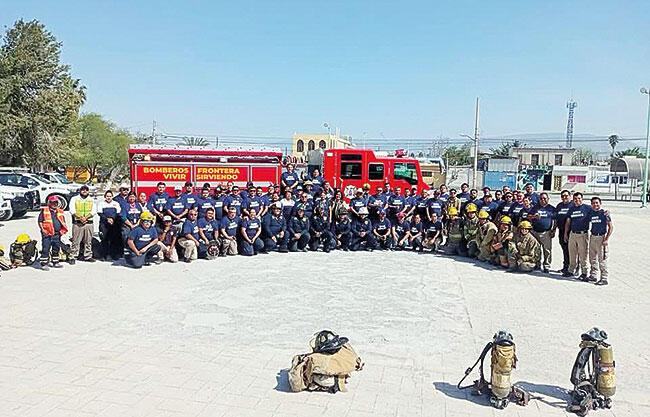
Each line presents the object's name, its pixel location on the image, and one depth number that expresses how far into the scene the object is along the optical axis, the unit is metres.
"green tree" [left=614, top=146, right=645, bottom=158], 104.38
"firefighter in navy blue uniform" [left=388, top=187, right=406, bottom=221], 13.77
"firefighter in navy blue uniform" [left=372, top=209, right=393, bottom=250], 13.66
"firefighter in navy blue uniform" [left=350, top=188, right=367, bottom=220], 13.52
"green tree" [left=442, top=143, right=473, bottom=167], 92.07
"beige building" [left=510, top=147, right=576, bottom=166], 91.19
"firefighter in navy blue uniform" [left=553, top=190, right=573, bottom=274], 11.01
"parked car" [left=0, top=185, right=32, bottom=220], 17.97
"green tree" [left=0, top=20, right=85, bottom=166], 29.28
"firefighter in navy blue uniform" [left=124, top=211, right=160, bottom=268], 10.89
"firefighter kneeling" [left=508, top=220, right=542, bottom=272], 11.17
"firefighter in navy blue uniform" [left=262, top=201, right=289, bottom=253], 12.77
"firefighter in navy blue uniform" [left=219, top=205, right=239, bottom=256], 12.30
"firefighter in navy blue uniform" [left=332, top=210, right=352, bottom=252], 13.41
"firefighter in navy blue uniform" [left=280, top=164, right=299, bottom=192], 15.19
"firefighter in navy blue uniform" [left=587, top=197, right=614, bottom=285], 10.23
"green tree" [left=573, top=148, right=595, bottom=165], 94.39
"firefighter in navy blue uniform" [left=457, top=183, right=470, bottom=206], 13.29
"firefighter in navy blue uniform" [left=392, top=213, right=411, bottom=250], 13.77
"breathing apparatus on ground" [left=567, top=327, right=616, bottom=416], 4.87
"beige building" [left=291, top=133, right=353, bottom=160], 77.00
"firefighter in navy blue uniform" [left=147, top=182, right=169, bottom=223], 11.94
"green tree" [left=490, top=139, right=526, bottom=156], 96.24
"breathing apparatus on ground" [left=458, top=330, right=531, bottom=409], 4.90
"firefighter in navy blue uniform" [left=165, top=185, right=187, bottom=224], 12.03
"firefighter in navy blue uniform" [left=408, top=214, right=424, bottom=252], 13.70
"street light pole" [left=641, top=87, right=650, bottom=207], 37.19
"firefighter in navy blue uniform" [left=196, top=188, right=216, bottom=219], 12.29
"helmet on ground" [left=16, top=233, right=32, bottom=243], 10.75
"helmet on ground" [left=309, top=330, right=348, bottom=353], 5.24
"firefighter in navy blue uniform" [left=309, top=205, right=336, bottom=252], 13.28
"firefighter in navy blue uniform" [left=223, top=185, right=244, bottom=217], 12.61
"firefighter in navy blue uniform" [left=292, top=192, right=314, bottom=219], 13.07
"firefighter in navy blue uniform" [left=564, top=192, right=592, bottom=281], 10.57
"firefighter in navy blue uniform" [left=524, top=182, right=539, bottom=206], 11.73
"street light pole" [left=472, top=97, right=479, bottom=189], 47.03
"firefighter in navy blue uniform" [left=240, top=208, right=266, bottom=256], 12.47
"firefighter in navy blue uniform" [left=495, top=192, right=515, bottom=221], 12.14
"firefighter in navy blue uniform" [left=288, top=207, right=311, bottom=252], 13.05
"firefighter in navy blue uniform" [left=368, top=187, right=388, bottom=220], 13.62
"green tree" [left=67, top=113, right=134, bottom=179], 48.22
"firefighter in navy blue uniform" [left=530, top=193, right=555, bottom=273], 11.26
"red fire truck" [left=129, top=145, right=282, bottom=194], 14.71
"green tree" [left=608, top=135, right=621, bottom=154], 128.25
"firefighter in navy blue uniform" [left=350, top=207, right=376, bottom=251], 13.52
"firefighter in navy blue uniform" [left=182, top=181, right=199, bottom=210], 12.24
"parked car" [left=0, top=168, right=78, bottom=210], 20.30
